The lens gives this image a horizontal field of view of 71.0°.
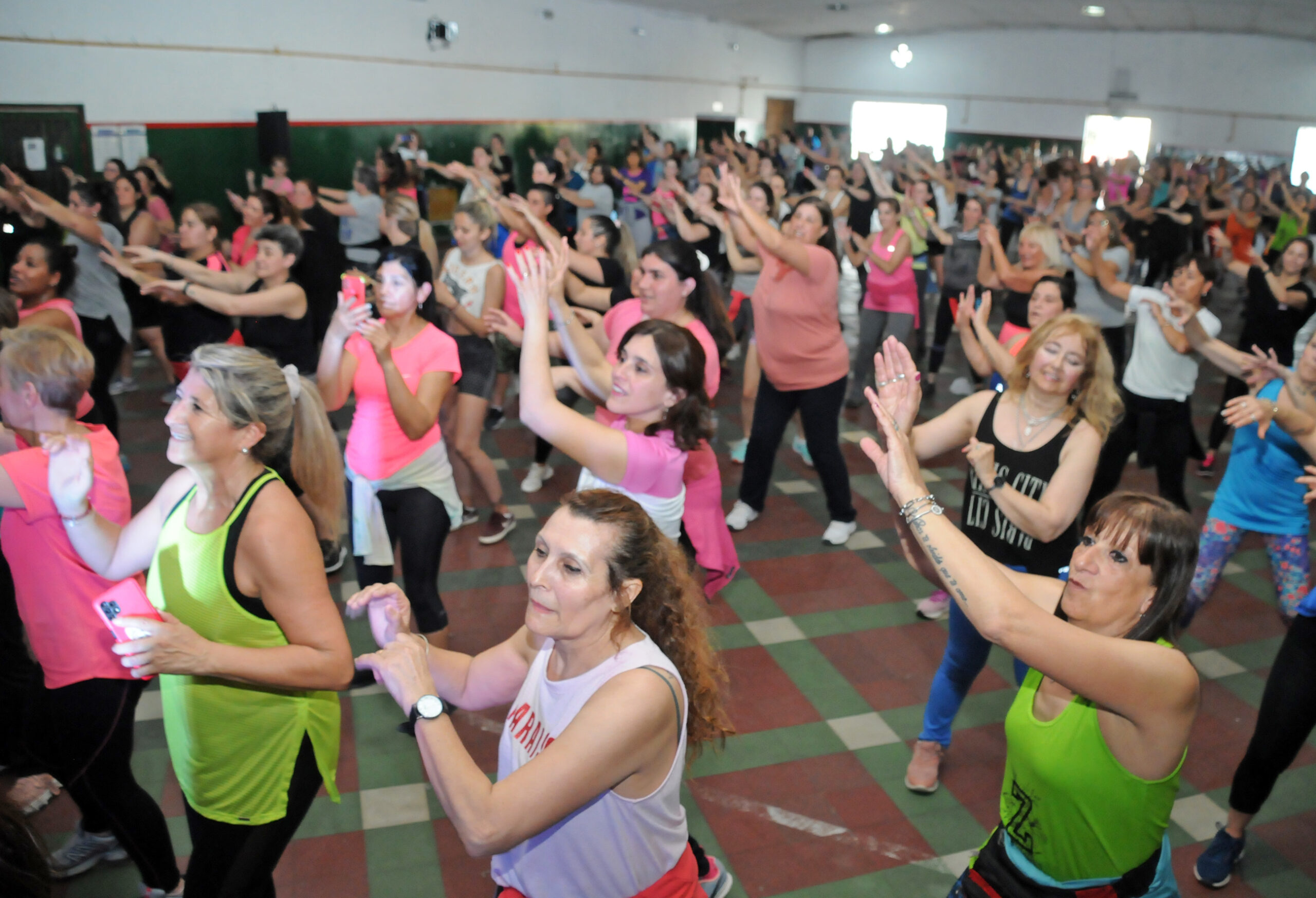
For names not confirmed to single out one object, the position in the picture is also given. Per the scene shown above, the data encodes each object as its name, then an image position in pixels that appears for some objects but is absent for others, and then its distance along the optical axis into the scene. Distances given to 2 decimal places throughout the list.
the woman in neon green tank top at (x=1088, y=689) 1.62
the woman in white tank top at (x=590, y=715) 1.47
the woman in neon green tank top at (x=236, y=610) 1.90
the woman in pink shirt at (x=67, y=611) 2.24
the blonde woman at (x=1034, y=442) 2.80
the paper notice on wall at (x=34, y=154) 9.90
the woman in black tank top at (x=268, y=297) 4.24
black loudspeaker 11.87
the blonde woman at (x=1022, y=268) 5.16
